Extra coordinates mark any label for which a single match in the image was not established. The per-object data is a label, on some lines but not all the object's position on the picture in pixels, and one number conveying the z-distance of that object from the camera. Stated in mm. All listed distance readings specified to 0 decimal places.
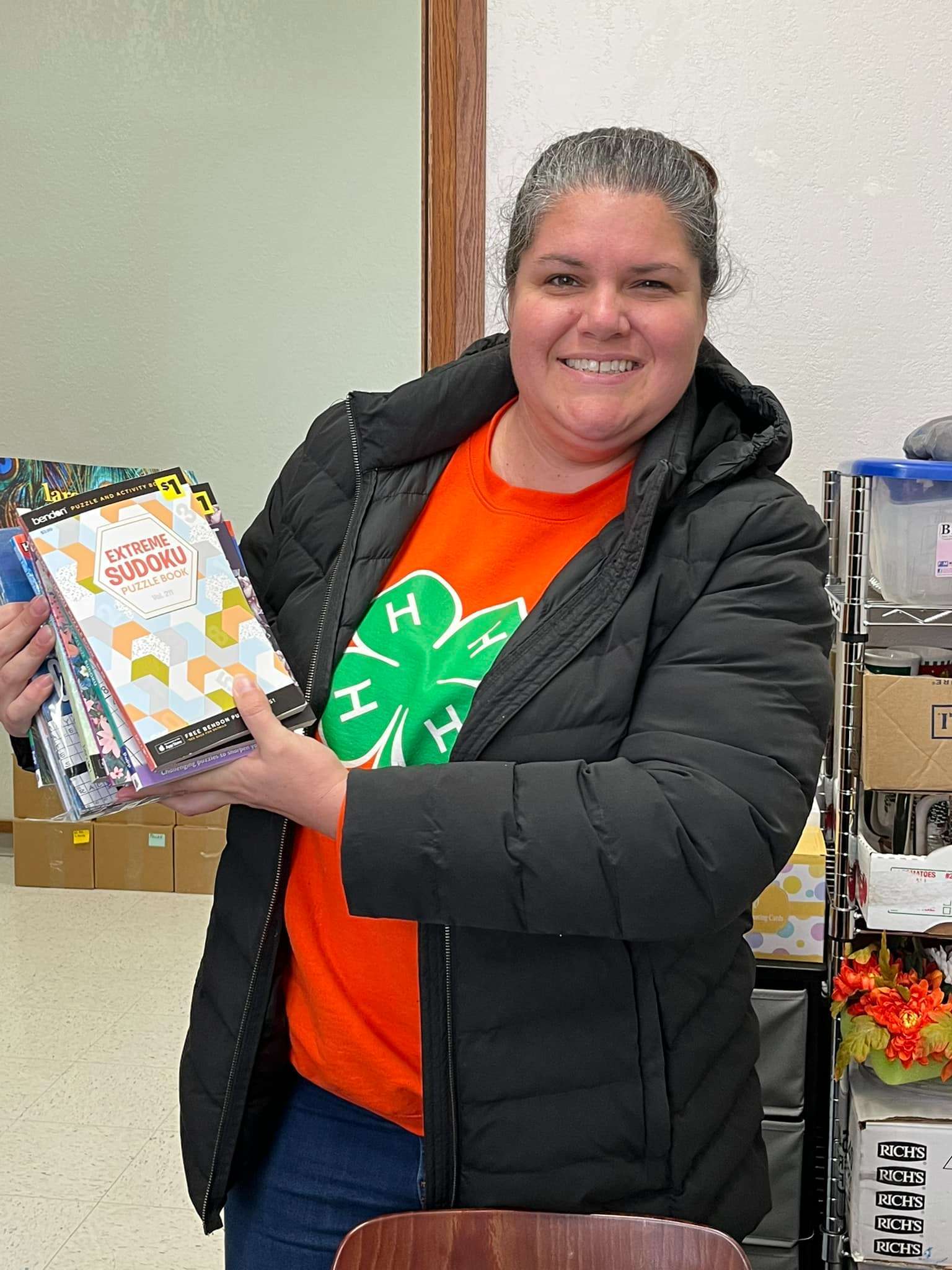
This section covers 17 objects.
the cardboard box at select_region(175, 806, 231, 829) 4027
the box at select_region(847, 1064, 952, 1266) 1754
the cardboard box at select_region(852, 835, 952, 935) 1732
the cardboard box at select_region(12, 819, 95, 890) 4098
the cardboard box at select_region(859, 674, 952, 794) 1723
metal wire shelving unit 1750
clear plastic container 1703
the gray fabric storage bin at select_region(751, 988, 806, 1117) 1797
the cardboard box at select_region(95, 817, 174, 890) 4039
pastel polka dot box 1822
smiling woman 1005
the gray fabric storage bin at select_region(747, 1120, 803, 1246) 1791
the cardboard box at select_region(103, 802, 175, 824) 3996
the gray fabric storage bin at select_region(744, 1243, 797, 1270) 1800
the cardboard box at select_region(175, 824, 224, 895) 4027
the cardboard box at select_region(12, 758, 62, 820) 4055
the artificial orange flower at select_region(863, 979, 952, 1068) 1747
